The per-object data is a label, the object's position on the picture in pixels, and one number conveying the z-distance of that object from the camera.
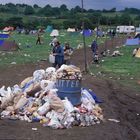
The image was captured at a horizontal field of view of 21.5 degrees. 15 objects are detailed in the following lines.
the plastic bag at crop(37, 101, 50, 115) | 9.11
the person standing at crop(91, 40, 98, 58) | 23.74
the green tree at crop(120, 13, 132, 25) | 78.31
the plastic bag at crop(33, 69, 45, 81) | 10.84
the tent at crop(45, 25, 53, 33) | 64.28
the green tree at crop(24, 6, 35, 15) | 99.56
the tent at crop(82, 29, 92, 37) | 53.02
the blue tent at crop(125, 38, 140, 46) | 37.27
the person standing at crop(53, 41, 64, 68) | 15.41
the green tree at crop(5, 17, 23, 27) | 72.31
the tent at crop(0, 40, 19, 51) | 29.72
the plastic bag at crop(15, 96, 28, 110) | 9.56
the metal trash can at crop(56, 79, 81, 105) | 9.55
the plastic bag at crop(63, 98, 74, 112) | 9.01
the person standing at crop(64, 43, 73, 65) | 15.91
